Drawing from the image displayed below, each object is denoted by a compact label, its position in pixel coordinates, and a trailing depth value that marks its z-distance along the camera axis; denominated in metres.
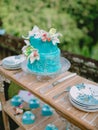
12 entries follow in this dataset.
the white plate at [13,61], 1.41
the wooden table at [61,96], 0.93
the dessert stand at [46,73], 1.23
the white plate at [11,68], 1.41
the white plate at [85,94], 1.00
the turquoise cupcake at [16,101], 1.72
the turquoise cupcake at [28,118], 1.50
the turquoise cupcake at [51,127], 1.42
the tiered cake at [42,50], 1.19
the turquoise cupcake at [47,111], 1.59
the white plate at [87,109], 0.98
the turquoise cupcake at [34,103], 1.69
